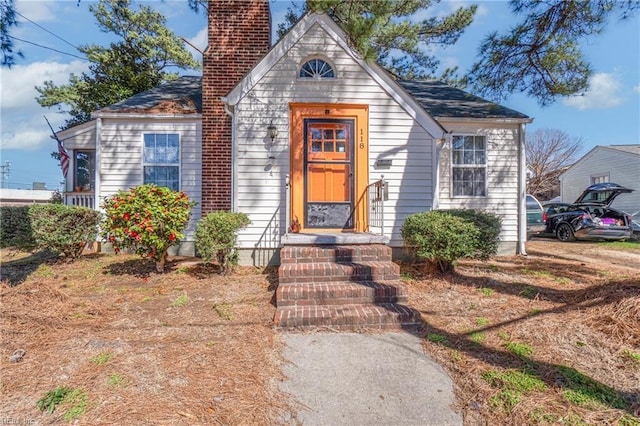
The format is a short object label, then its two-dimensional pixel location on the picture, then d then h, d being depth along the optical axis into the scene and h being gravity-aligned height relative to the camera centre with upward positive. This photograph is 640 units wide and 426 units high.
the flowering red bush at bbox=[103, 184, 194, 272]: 5.46 -0.11
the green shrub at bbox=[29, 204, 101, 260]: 6.57 -0.31
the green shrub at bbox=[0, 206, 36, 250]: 9.20 -0.42
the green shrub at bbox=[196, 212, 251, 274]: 5.40 -0.39
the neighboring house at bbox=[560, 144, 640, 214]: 16.62 +2.41
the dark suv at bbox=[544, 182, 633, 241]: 11.04 -0.23
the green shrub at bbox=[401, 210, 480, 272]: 5.29 -0.40
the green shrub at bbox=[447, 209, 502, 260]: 5.40 -0.31
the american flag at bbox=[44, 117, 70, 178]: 8.27 +1.42
